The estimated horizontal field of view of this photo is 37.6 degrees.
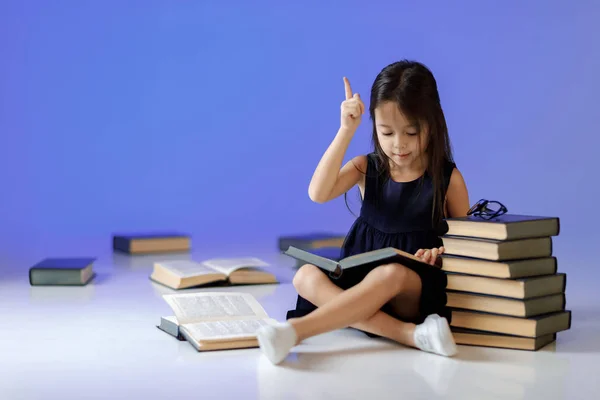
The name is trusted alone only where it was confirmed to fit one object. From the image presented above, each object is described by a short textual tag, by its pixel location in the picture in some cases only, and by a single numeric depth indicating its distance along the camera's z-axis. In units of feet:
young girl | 8.46
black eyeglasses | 8.91
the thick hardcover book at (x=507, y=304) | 8.36
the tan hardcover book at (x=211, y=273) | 12.13
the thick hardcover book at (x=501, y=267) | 8.35
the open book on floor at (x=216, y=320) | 8.49
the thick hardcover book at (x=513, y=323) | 8.40
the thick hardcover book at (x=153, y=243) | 15.99
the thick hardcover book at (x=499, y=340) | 8.45
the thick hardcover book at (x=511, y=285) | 8.32
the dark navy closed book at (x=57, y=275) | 12.41
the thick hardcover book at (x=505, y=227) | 8.38
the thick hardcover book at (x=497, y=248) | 8.36
